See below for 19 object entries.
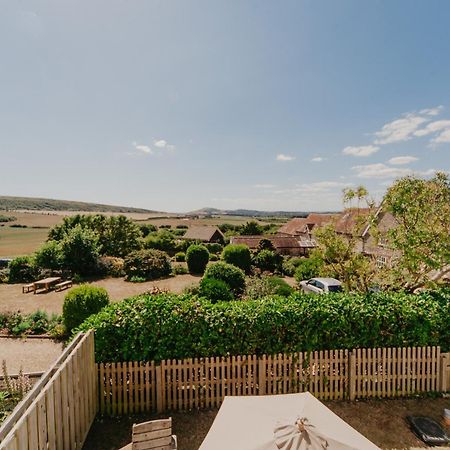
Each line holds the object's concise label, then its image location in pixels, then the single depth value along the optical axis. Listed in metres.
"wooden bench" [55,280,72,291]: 21.59
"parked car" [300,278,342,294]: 16.38
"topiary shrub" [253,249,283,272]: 30.75
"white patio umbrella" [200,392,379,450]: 3.39
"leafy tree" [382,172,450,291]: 9.78
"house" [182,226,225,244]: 51.38
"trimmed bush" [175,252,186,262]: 36.53
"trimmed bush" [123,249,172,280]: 25.67
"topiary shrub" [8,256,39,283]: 24.73
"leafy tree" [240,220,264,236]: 63.28
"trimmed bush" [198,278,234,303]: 15.67
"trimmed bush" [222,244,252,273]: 29.50
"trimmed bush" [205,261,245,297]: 20.31
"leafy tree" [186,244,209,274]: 28.72
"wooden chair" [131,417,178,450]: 4.78
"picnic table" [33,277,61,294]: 21.04
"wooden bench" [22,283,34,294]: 20.68
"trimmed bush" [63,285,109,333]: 12.06
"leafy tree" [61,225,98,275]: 26.56
